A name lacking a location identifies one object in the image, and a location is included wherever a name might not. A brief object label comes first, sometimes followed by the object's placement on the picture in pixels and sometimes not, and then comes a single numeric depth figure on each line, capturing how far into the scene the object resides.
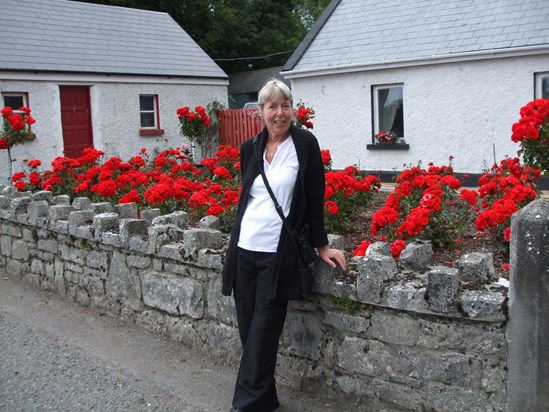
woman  3.31
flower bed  4.20
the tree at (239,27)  29.02
